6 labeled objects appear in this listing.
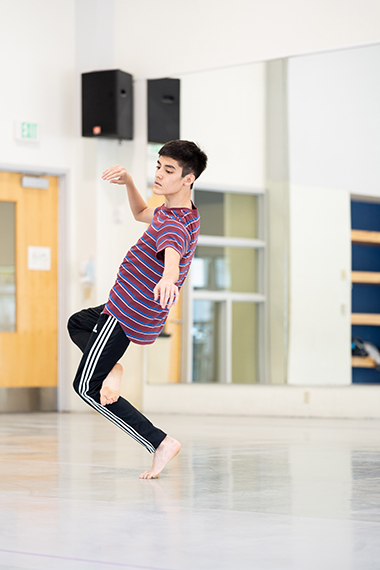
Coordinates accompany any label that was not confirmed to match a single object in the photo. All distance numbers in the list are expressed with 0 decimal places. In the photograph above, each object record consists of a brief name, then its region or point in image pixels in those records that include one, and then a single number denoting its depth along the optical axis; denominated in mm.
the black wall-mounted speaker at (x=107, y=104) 12680
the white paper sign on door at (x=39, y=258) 13227
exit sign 12906
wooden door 13031
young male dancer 5230
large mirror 11648
